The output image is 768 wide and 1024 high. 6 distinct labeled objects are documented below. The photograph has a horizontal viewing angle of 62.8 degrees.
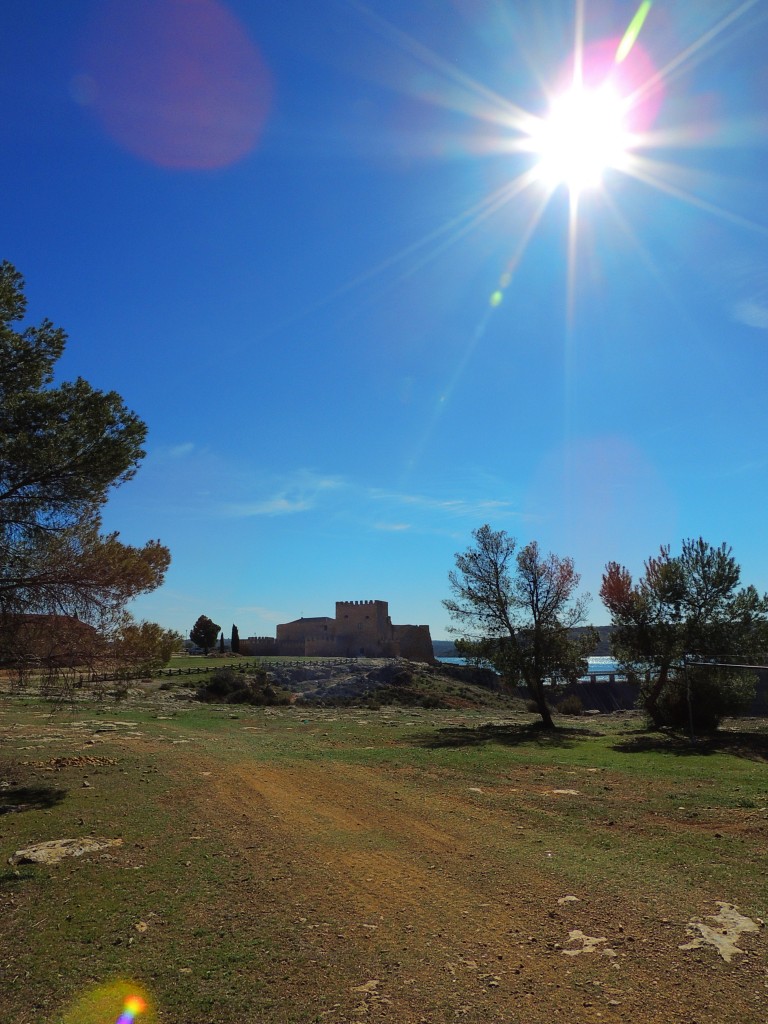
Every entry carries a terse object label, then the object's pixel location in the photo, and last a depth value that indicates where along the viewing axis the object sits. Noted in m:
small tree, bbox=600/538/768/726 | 24.42
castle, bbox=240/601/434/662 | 83.19
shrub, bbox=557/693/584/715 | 41.56
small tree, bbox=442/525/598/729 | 26.48
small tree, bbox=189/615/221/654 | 84.56
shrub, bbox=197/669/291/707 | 36.66
